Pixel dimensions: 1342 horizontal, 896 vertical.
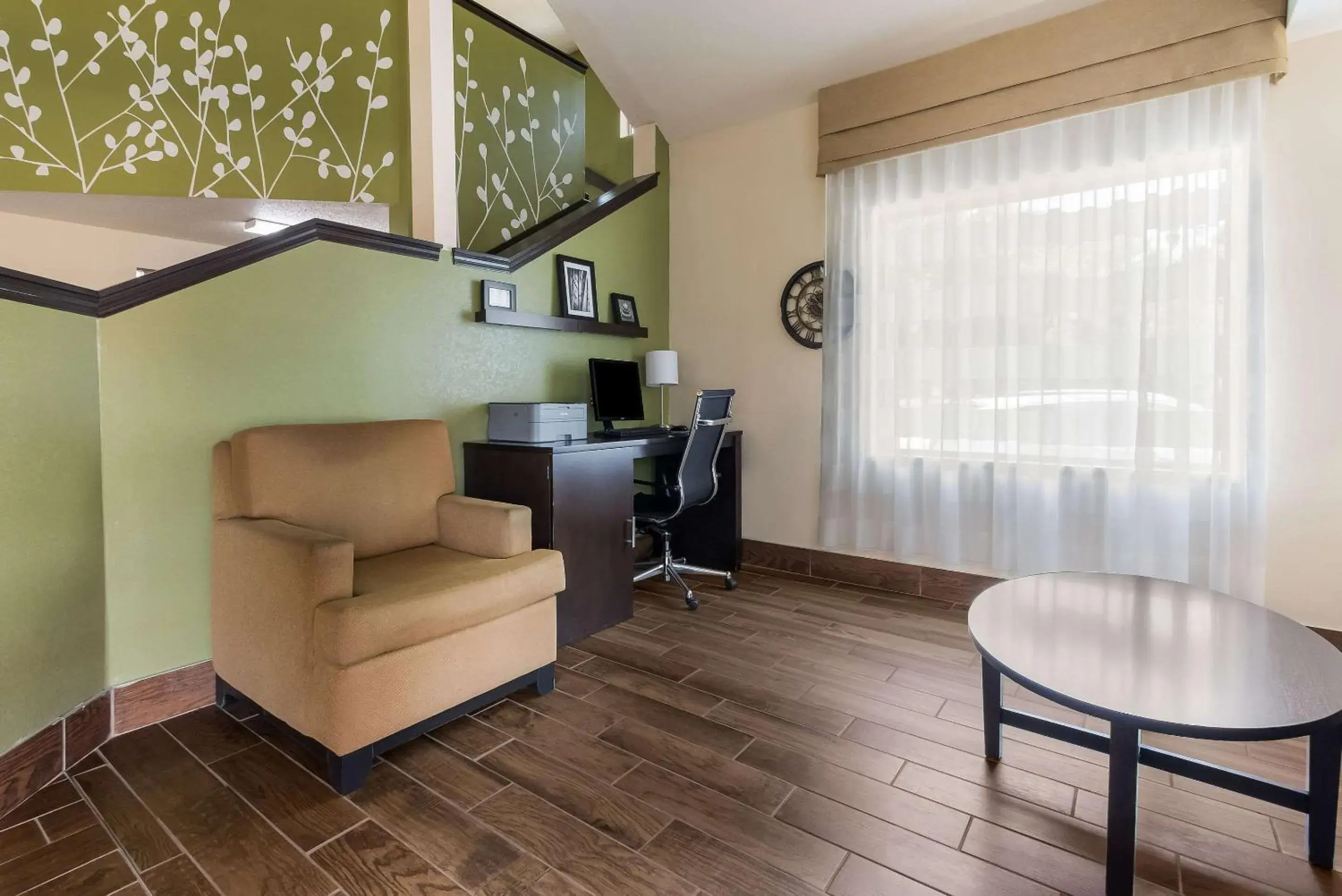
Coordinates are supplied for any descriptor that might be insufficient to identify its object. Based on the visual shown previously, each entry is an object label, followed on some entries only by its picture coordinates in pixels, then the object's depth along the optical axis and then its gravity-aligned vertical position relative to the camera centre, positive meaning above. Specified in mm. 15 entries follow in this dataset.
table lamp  3951 +356
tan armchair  1715 -486
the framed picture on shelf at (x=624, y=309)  3918 +735
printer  2846 +17
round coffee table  1221 -559
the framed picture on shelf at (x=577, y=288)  3508 +789
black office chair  3188 -313
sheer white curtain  2635 +350
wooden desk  2672 -343
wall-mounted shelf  3086 +557
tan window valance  2564 +1616
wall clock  3721 +716
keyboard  3281 -46
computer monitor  3504 +205
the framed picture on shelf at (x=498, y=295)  3045 +649
